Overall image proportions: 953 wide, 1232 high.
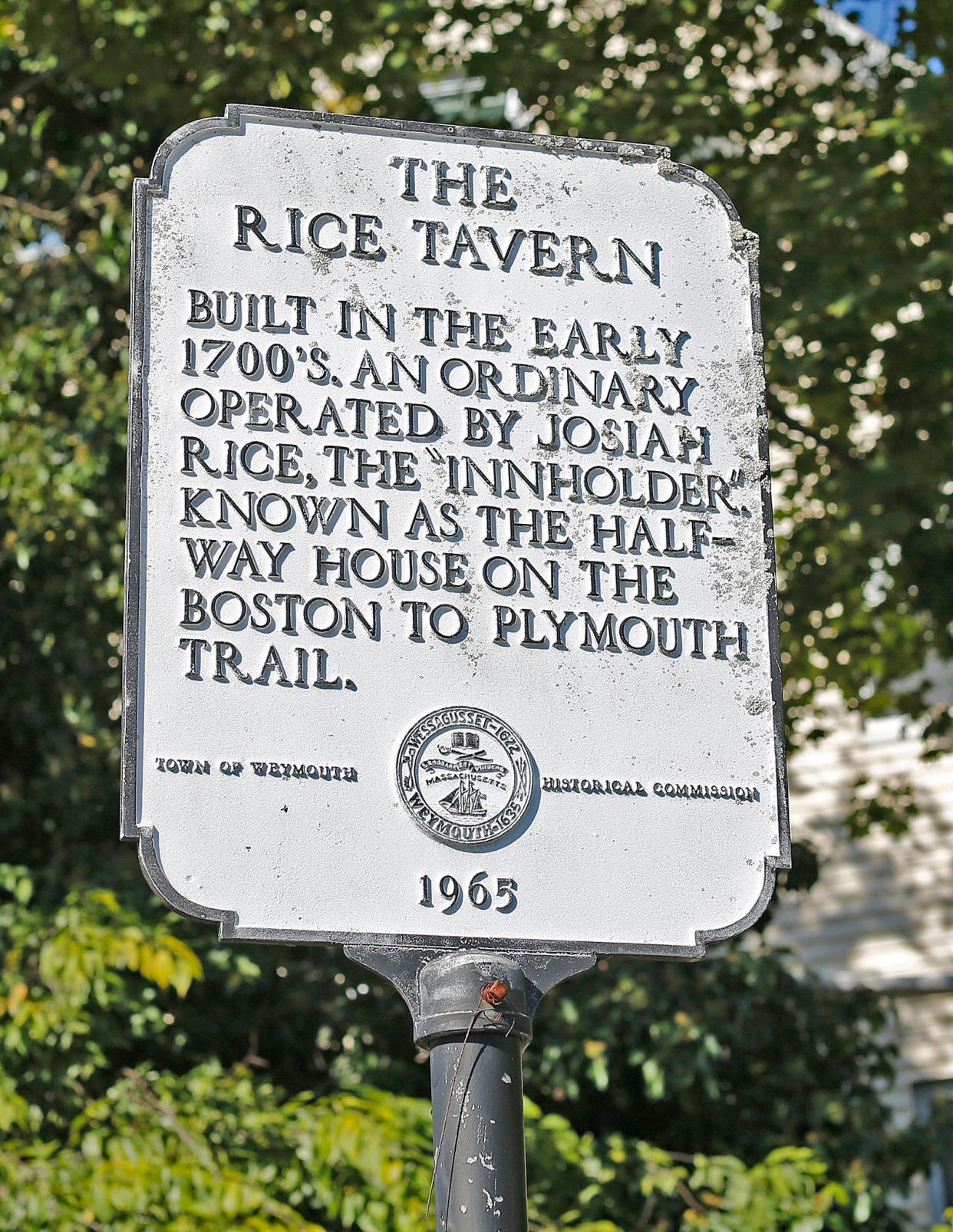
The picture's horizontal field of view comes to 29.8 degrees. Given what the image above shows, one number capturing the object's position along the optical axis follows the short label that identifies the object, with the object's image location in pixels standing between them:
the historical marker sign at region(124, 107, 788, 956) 3.62
